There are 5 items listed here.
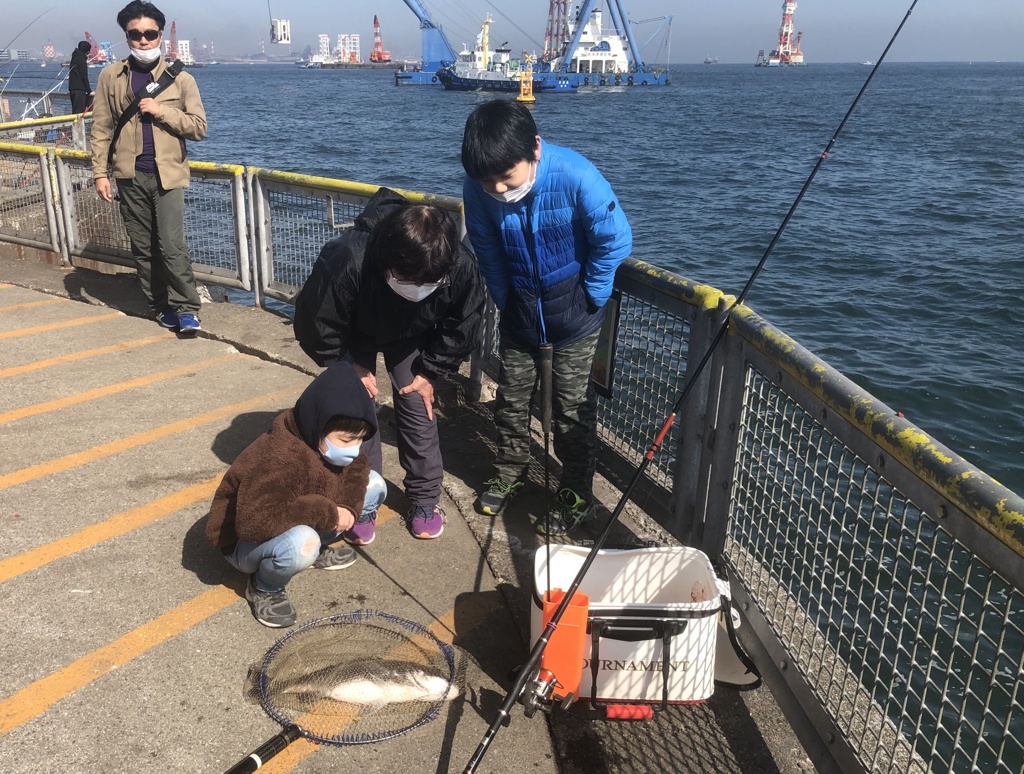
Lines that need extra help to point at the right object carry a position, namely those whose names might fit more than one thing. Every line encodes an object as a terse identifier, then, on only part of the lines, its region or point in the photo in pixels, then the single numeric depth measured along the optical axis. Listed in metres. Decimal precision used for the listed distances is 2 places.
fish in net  2.74
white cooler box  2.74
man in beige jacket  5.40
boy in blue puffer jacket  3.21
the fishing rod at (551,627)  2.33
